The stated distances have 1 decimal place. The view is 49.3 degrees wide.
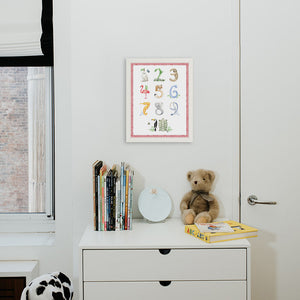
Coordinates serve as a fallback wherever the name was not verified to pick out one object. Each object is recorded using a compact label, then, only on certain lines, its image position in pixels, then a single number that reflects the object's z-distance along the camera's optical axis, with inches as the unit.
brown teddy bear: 67.2
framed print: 69.7
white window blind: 72.9
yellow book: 56.0
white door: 69.9
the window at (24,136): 79.8
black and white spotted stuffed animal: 58.2
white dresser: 54.9
